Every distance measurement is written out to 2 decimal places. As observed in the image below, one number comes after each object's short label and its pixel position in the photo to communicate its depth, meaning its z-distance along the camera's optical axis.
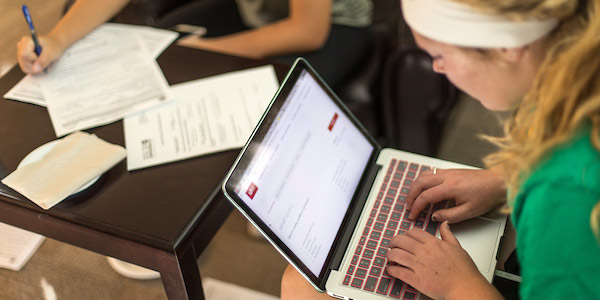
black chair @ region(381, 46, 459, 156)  1.64
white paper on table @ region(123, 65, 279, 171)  0.97
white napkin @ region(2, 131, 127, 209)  0.87
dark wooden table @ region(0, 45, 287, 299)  0.83
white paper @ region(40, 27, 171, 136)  1.04
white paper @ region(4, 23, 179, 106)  1.08
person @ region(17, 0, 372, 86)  1.20
